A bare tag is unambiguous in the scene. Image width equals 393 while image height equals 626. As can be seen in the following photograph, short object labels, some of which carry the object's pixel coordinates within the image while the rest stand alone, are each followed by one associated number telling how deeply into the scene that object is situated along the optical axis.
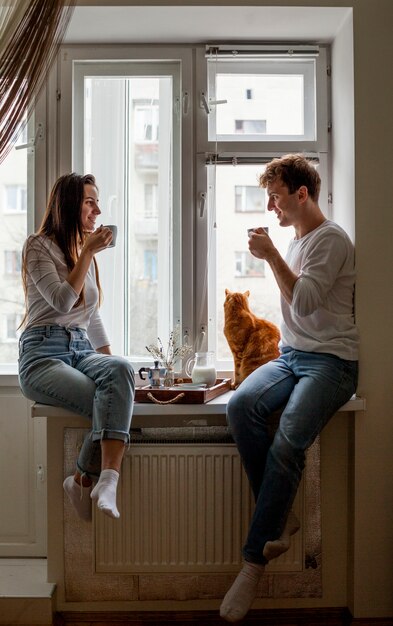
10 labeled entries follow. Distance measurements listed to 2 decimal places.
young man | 2.02
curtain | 2.05
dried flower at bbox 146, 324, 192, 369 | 2.44
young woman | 2.04
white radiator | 2.26
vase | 2.35
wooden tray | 2.24
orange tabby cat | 2.38
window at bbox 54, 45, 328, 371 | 2.55
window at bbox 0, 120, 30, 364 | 2.60
